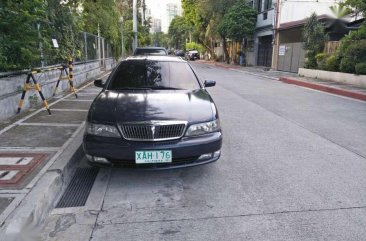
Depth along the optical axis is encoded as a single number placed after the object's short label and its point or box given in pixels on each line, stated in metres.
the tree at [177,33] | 77.56
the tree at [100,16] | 20.88
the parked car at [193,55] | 55.31
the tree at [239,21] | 30.70
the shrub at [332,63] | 16.70
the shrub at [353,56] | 14.45
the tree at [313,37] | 18.92
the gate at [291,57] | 22.27
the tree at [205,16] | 34.50
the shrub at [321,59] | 17.98
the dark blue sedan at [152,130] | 4.02
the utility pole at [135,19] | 35.33
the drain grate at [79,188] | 3.89
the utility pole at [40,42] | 7.98
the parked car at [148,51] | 16.14
